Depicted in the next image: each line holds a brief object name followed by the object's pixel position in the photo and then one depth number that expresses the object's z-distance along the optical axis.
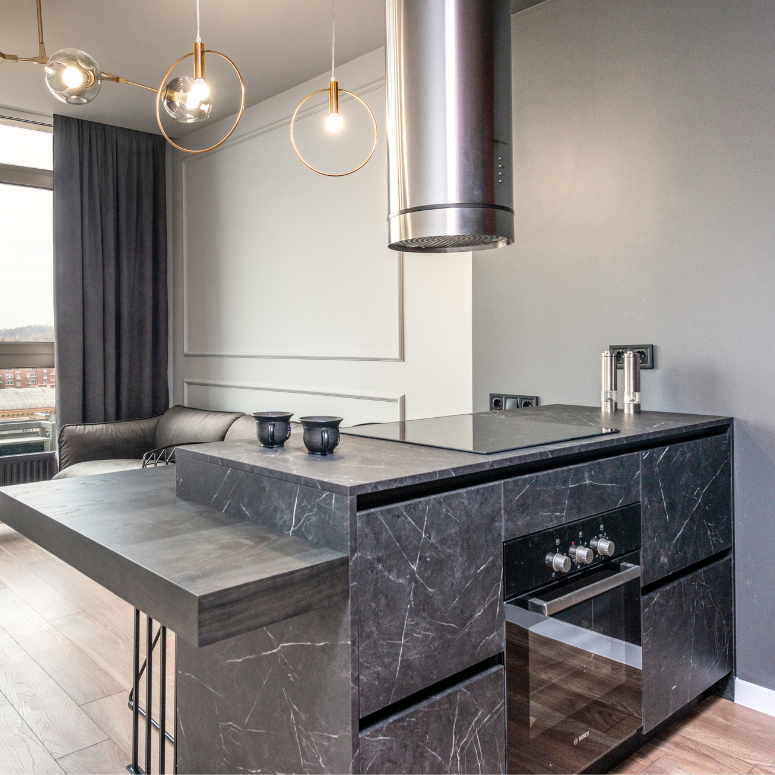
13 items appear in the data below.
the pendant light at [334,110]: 2.02
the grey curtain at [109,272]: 4.22
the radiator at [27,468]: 4.13
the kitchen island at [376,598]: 1.12
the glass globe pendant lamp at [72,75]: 1.96
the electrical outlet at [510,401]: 2.53
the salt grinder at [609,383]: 2.14
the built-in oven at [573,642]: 1.39
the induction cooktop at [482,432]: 1.51
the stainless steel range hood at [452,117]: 1.69
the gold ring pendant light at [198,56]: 1.63
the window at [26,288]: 4.20
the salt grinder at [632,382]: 2.11
